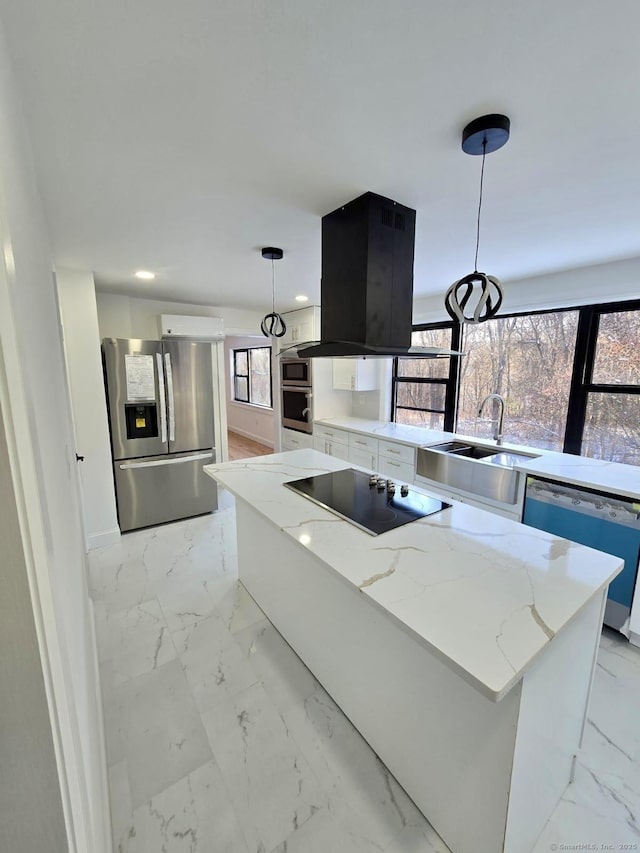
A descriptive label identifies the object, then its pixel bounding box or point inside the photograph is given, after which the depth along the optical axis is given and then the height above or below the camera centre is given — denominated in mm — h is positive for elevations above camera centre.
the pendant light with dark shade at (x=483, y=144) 1120 +765
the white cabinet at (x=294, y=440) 4496 -909
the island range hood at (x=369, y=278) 1693 +468
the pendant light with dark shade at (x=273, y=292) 2354 +780
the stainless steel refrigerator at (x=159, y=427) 3111 -523
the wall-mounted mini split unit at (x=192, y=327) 3775 +483
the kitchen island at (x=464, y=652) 946 -920
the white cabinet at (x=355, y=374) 4070 -34
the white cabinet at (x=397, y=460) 3191 -836
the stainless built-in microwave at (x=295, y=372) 4371 -11
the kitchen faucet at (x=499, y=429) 3043 -511
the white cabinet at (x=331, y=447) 3975 -881
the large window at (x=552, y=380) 2568 -78
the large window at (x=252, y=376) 6848 -95
